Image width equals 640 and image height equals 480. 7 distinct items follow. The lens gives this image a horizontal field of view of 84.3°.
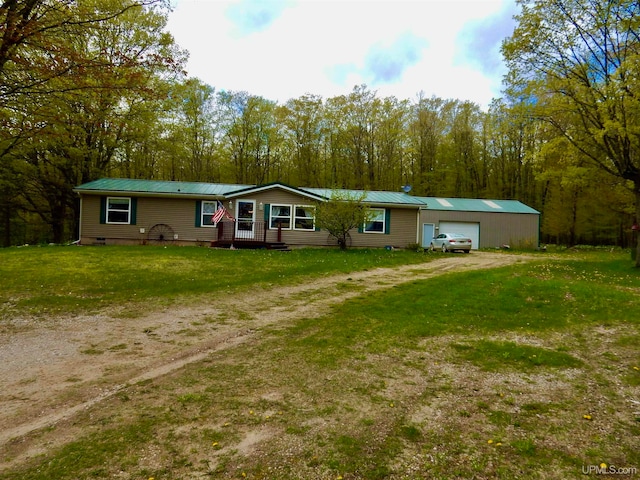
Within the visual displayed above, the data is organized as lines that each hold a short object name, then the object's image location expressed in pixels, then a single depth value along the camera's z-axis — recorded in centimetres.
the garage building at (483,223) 2467
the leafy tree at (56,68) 670
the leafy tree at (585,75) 1038
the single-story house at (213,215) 1742
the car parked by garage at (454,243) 1922
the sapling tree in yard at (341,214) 1627
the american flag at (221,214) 1603
